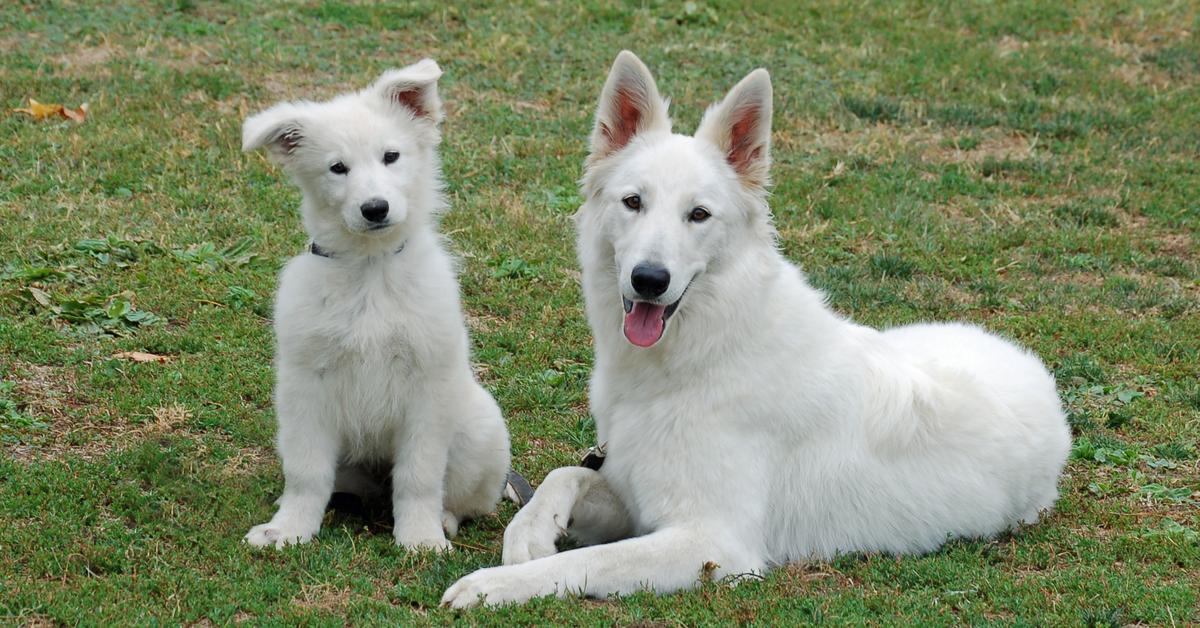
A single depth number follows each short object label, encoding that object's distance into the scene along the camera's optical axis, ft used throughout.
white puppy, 33.96
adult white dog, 31.91
